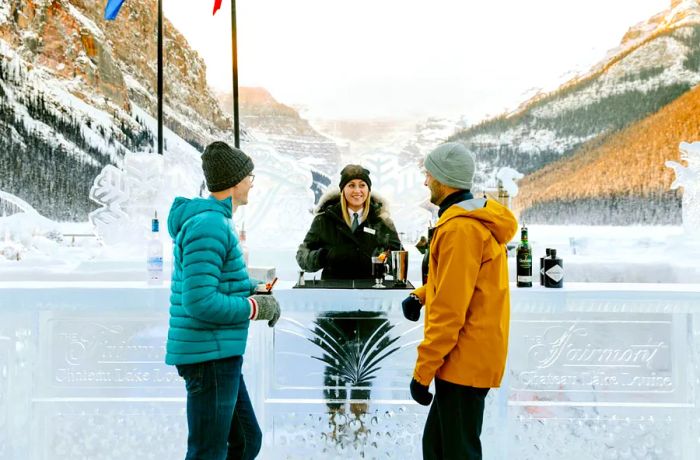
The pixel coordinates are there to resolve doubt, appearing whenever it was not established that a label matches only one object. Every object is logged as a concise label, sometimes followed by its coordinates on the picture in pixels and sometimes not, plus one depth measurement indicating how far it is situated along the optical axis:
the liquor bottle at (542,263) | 2.17
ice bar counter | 2.09
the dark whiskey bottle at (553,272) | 2.14
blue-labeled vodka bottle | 2.21
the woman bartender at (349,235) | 2.60
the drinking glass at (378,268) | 2.16
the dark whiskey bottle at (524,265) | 2.13
